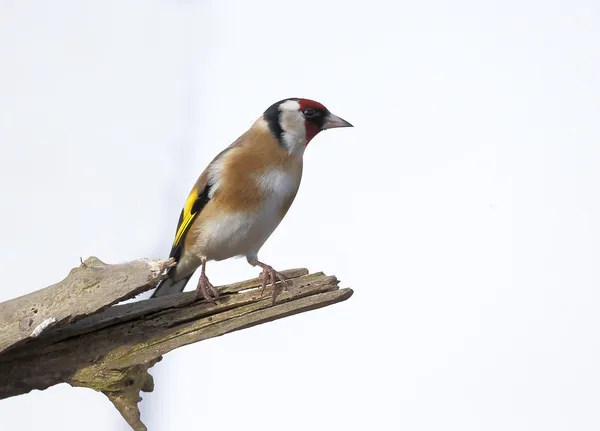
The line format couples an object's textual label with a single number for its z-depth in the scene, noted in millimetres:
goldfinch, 3770
